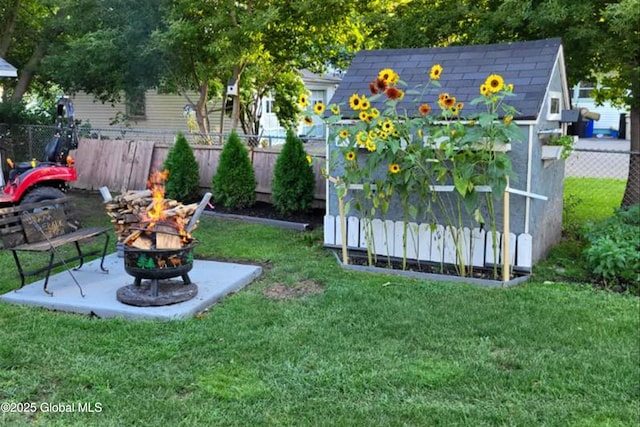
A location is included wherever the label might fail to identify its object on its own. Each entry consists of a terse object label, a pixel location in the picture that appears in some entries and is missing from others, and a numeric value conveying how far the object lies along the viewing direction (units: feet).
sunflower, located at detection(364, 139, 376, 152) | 16.88
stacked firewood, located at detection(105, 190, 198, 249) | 14.67
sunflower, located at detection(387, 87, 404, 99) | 16.40
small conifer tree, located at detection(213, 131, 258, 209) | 28.86
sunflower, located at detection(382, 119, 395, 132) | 16.81
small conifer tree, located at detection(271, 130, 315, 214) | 27.32
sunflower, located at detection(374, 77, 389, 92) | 16.24
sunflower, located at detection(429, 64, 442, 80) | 16.14
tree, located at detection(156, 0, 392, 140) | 33.30
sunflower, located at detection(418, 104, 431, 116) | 16.79
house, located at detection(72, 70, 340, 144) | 56.23
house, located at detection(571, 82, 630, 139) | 78.02
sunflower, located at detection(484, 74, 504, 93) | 15.24
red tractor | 23.99
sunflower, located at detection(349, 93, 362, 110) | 16.83
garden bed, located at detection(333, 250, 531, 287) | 17.49
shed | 17.80
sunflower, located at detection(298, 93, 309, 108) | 17.20
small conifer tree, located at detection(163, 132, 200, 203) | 30.63
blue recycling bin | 80.30
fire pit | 14.64
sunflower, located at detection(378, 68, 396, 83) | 16.29
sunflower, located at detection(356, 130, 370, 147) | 17.00
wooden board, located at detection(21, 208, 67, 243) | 15.88
